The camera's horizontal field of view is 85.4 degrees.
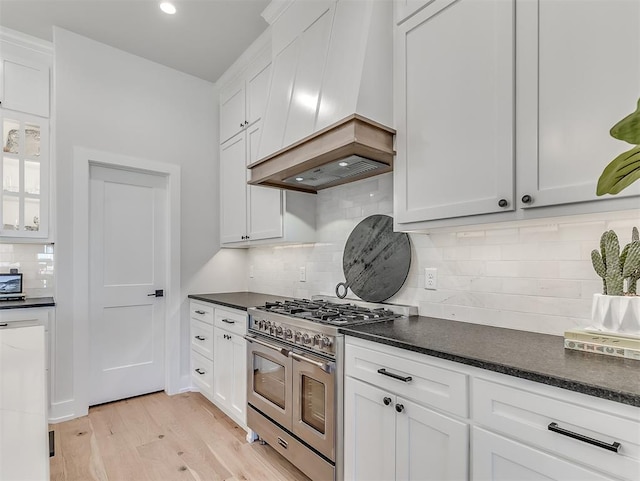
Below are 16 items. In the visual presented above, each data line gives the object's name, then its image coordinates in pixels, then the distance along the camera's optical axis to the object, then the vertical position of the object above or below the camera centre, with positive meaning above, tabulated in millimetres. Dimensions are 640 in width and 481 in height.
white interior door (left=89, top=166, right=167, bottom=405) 3061 -376
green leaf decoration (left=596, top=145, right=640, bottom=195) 805 +165
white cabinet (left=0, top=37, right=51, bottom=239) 2926 +878
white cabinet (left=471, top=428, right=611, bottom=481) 987 -679
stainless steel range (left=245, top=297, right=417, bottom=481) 1750 -776
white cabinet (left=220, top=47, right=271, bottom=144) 2982 +1349
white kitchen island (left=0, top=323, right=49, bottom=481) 668 -434
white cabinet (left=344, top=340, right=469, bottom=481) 1273 -753
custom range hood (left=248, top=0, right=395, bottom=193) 1820 +846
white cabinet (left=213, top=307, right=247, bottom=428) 2529 -951
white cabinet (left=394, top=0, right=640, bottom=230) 1178 +549
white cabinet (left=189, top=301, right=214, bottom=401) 3023 -964
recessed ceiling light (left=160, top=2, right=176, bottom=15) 2559 +1748
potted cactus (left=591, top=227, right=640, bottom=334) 1214 -159
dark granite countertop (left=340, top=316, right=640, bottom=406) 954 -402
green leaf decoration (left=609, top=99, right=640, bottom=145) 677 +225
